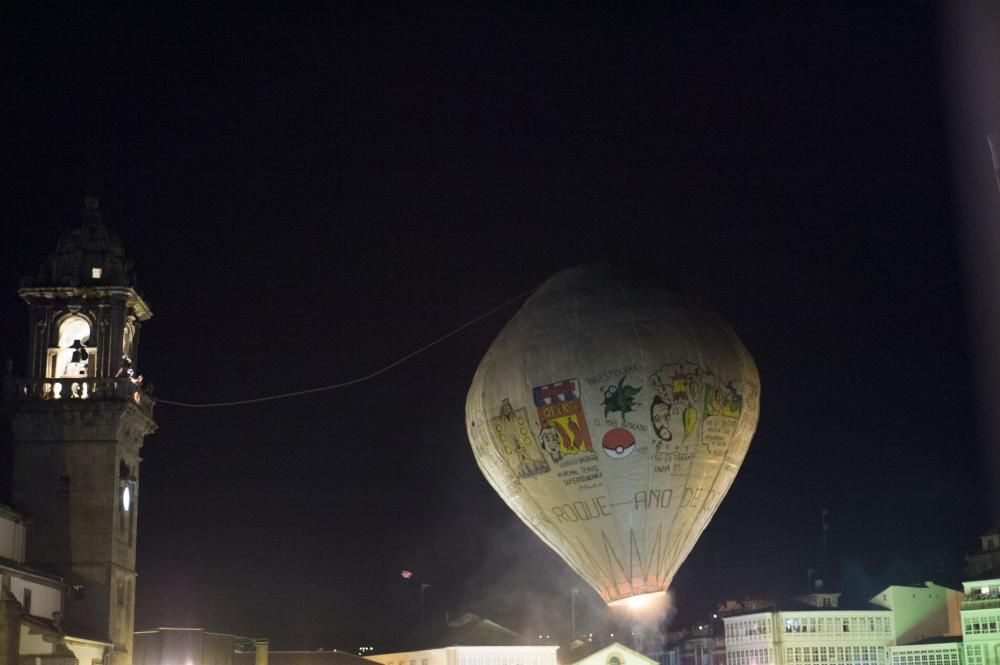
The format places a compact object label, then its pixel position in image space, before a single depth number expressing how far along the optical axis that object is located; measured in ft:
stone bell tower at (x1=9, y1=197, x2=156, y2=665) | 182.91
